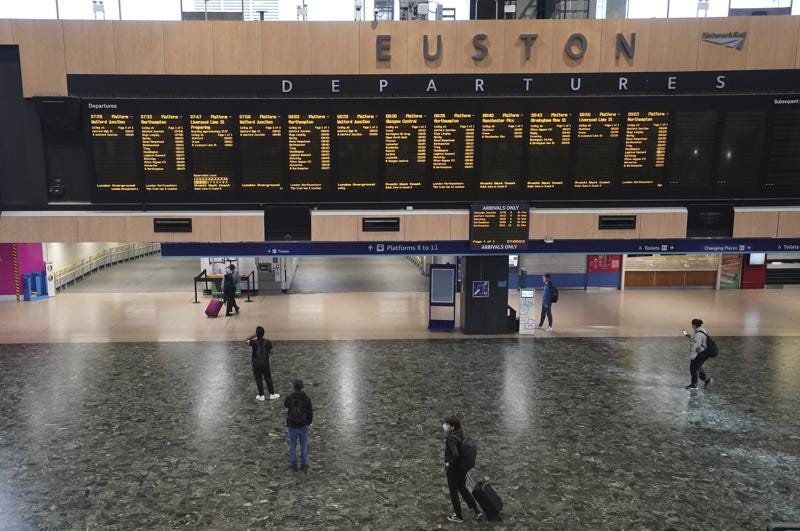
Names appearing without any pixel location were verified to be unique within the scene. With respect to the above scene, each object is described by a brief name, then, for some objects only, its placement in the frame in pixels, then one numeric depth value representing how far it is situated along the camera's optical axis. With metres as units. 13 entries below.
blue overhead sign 14.11
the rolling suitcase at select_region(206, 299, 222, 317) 17.88
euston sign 13.25
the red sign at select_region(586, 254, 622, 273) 22.56
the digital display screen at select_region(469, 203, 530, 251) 13.92
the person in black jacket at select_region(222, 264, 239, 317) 18.22
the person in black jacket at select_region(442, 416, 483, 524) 7.08
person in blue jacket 16.45
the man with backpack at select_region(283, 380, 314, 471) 8.30
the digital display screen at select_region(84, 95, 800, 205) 13.04
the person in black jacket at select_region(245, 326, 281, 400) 10.86
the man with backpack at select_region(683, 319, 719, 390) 11.56
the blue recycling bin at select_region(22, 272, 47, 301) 20.20
